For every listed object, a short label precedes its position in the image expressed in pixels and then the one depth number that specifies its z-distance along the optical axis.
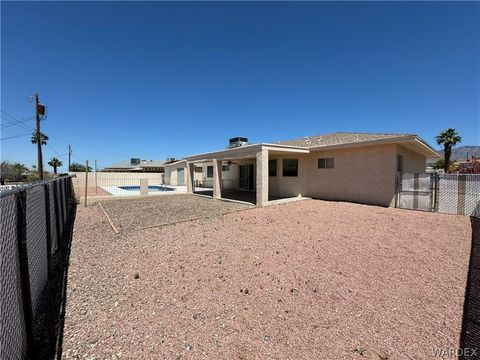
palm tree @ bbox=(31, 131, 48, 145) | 34.58
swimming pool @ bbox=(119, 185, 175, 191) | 24.46
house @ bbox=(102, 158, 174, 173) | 42.93
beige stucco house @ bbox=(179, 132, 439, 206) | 10.31
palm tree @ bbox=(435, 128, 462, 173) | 31.45
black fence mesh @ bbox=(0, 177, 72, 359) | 1.93
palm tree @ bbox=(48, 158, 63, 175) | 44.53
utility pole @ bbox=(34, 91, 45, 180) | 19.03
